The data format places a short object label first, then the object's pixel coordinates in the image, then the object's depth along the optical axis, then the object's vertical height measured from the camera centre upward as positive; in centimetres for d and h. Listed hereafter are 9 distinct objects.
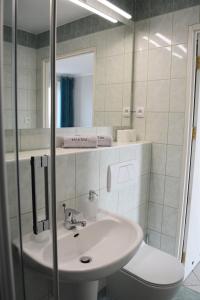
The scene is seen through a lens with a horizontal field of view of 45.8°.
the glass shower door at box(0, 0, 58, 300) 66 -12
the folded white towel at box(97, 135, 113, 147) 168 -13
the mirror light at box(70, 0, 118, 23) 160 +82
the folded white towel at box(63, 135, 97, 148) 152 -12
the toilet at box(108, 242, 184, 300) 135 -90
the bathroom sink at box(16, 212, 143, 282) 94 -59
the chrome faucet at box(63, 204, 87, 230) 126 -51
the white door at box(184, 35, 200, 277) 188 -71
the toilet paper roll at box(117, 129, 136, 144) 197 -10
